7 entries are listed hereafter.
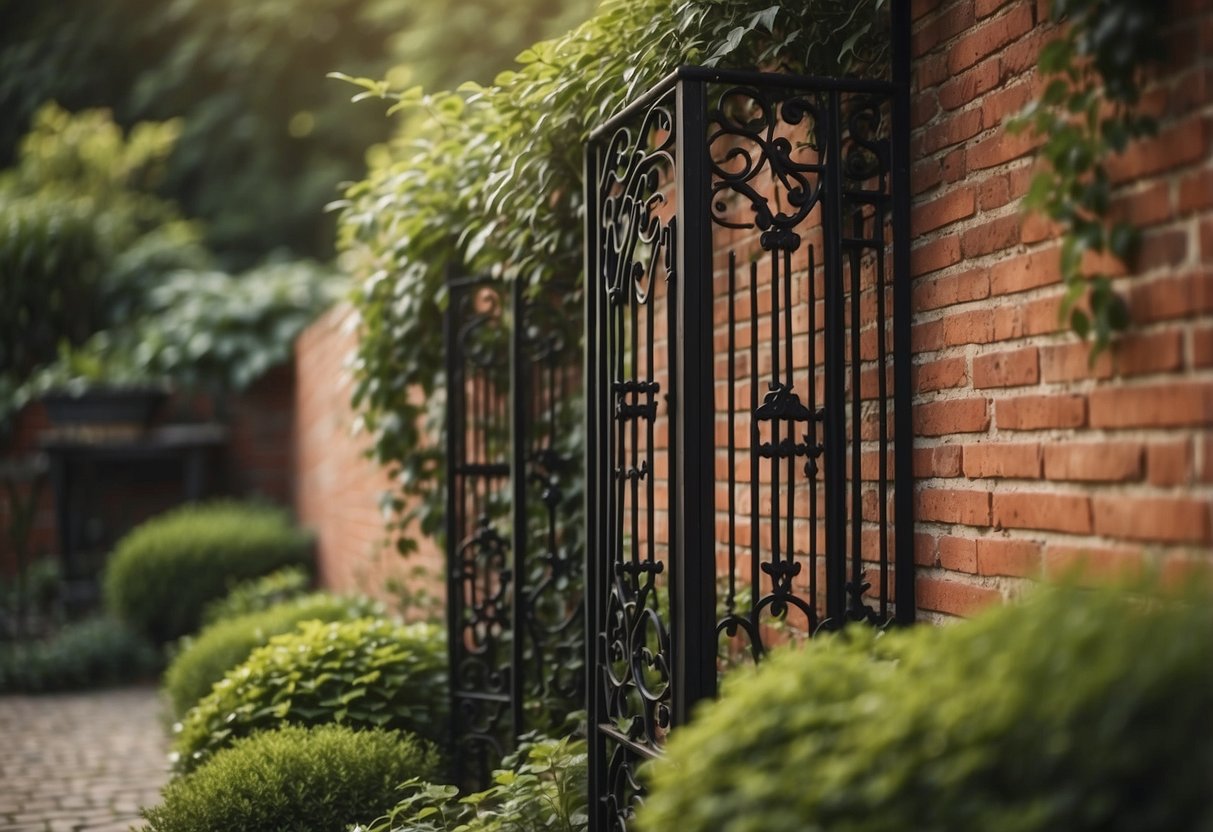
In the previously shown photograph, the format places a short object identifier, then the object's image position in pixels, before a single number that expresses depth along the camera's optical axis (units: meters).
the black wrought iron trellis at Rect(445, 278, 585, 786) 4.26
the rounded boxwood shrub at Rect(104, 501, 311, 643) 8.30
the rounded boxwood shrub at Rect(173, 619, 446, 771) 4.18
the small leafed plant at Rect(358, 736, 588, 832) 3.19
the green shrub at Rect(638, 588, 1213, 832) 1.40
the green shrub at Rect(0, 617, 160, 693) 8.01
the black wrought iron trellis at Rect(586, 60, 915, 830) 2.64
